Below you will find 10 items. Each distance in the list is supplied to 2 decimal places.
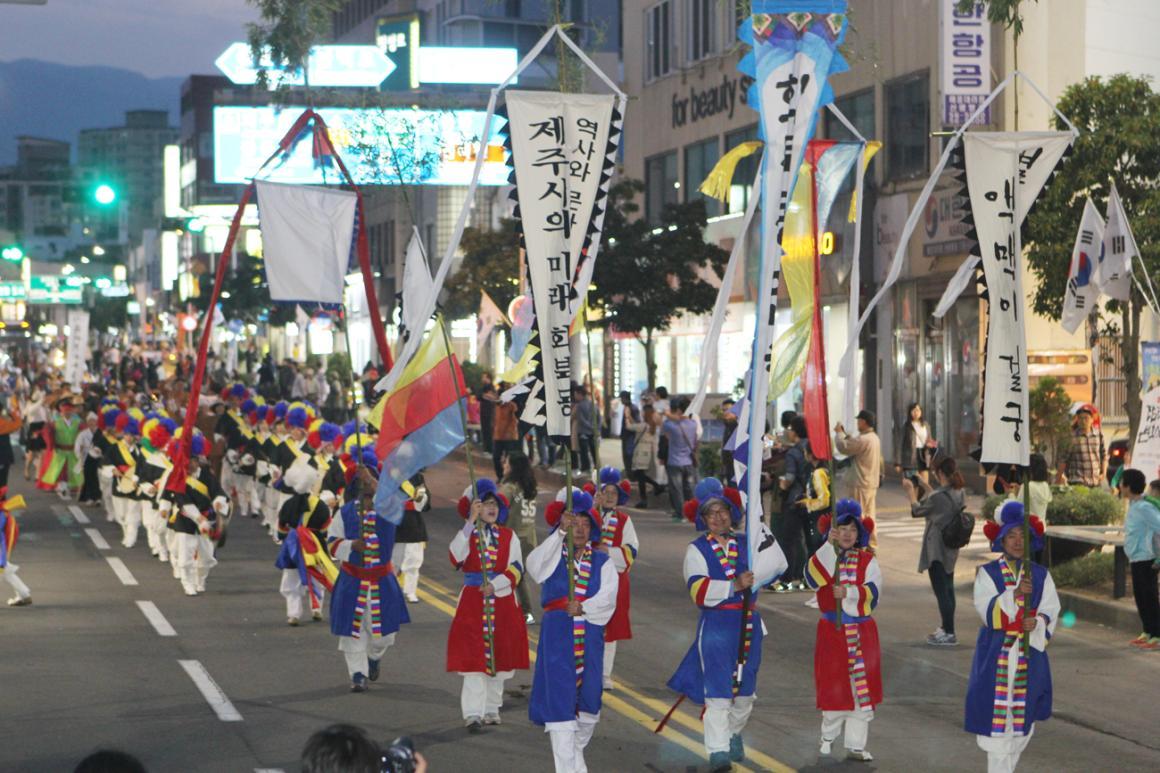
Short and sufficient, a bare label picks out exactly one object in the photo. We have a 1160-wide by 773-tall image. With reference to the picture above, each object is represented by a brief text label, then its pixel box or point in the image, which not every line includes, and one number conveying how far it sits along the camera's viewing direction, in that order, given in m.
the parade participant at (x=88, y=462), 28.36
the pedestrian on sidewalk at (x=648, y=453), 26.53
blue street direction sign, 58.66
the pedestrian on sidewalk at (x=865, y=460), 20.23
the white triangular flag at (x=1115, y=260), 19.19
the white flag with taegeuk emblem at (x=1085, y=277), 19.34
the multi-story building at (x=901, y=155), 28.44
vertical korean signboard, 27.19
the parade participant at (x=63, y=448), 29.45
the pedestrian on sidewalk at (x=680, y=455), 25.02
